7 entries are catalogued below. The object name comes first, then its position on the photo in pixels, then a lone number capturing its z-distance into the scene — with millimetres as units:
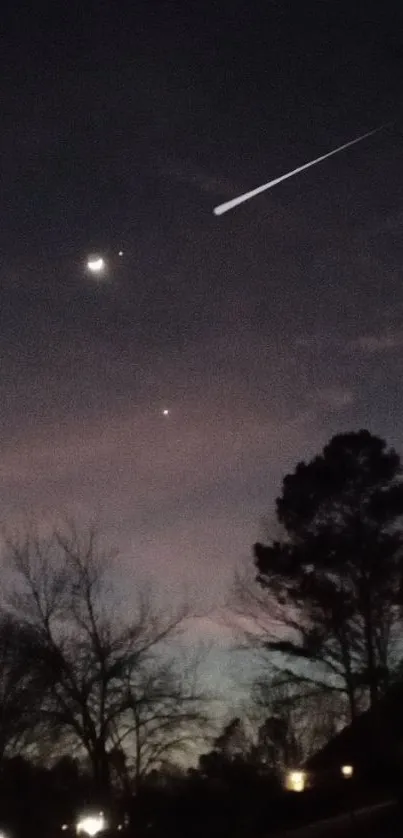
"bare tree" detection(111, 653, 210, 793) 22453
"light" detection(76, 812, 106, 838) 19056
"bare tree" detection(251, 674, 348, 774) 25578
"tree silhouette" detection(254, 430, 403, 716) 25109
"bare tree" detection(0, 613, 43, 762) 22344
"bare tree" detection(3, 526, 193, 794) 21828
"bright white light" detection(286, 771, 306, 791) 24017
